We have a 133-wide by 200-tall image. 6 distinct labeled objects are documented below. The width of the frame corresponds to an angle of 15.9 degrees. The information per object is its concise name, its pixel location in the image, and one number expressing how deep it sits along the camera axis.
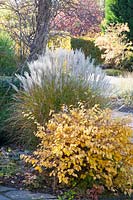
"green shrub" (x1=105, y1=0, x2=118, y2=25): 18.03
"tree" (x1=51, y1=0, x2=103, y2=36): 20.16
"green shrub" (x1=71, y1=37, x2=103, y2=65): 18.07
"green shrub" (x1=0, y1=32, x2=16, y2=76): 7.26
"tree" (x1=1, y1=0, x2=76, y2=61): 7.76
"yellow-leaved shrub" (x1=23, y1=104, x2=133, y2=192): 4.01
